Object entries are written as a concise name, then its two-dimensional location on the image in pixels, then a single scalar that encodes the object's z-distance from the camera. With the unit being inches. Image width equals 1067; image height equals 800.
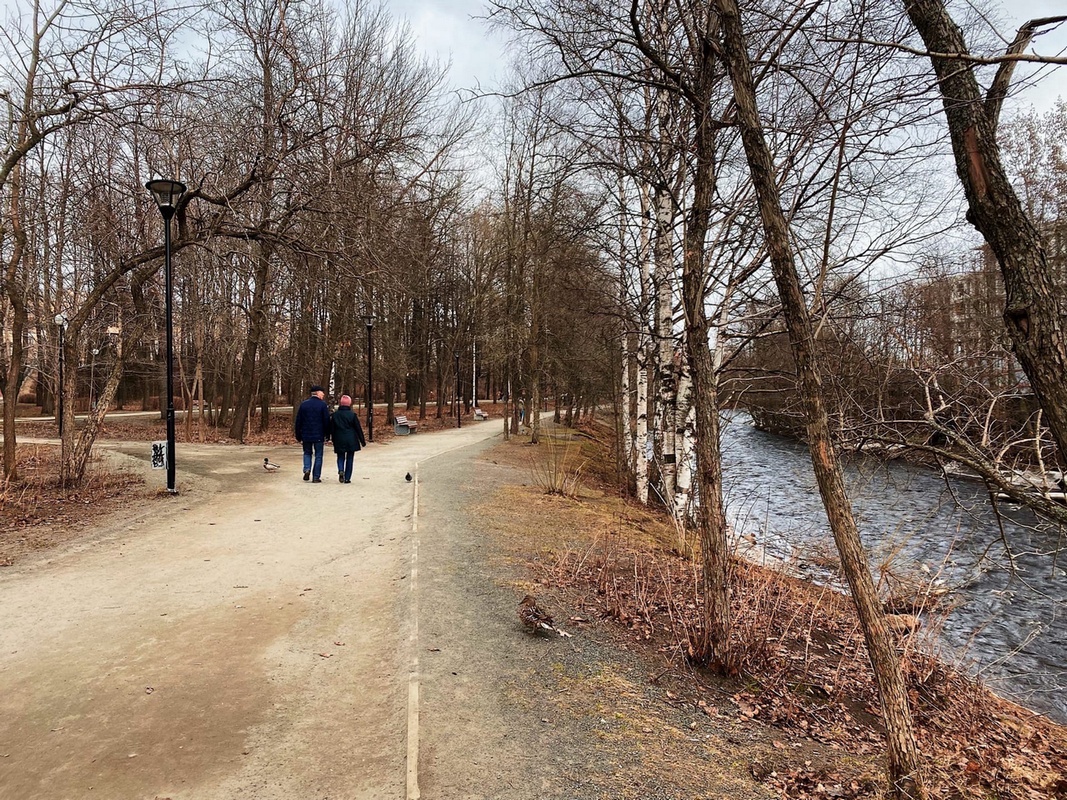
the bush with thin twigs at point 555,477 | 504.4
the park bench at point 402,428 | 1016.2
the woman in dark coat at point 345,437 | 460.8
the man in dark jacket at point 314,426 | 456.4
